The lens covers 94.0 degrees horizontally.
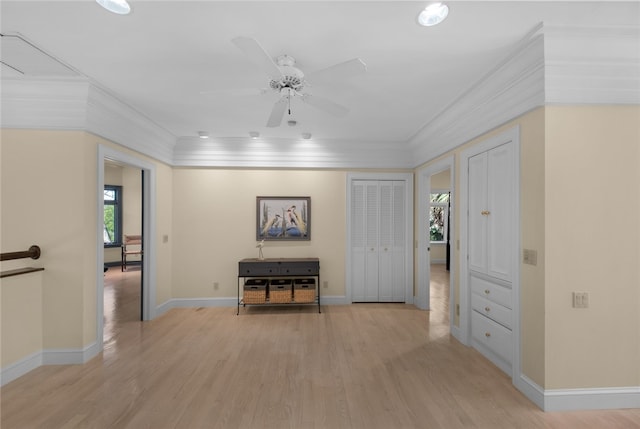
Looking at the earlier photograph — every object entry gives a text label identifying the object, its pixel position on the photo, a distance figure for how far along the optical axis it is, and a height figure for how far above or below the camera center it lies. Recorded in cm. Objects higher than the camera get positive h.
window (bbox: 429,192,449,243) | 977 -5
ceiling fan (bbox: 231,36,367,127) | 183 +100
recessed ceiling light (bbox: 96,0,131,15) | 178 +128
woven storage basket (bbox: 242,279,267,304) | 463 -122
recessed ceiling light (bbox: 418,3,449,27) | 184 +128
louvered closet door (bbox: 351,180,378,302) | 517 -32
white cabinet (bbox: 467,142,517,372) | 276 -35
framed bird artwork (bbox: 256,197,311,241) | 508 -2
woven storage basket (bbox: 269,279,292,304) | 464 -123
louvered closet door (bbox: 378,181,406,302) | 518 -43
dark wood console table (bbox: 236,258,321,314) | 468 -84
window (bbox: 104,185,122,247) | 838 -1
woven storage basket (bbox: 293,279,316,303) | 467 -122
